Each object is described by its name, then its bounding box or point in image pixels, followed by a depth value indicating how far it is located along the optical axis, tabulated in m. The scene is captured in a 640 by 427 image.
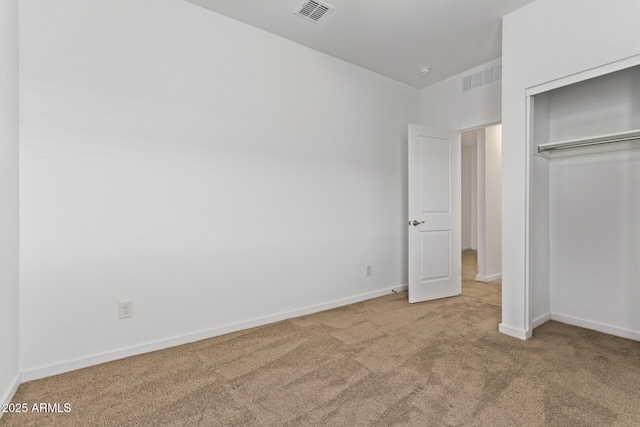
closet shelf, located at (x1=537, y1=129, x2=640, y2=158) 2.25
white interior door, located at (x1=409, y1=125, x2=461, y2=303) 3.58
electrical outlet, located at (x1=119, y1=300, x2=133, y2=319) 2.23
